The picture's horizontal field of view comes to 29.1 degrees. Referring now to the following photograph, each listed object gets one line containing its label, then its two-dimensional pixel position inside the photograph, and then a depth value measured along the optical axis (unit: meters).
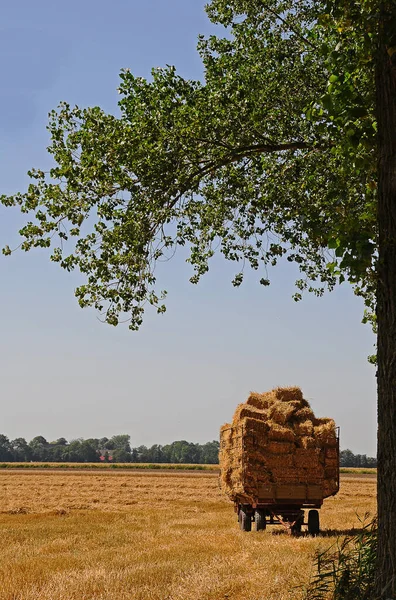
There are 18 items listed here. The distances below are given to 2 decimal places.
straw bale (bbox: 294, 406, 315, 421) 19.64
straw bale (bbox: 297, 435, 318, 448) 18.88
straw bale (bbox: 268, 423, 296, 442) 18.80
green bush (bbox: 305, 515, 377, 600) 8.12
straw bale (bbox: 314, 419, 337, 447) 19.06
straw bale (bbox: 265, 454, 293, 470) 18.72
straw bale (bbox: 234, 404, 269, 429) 19.22
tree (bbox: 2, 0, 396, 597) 11.84
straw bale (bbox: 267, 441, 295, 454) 18.72
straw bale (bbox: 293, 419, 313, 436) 19.11
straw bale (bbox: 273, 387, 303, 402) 20.22
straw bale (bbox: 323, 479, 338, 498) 19.06
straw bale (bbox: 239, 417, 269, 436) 18.69
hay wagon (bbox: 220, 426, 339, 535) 18.61
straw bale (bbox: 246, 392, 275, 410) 20.00
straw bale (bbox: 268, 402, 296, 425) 19.23
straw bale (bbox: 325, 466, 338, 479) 19.17
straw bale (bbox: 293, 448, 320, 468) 18.88
